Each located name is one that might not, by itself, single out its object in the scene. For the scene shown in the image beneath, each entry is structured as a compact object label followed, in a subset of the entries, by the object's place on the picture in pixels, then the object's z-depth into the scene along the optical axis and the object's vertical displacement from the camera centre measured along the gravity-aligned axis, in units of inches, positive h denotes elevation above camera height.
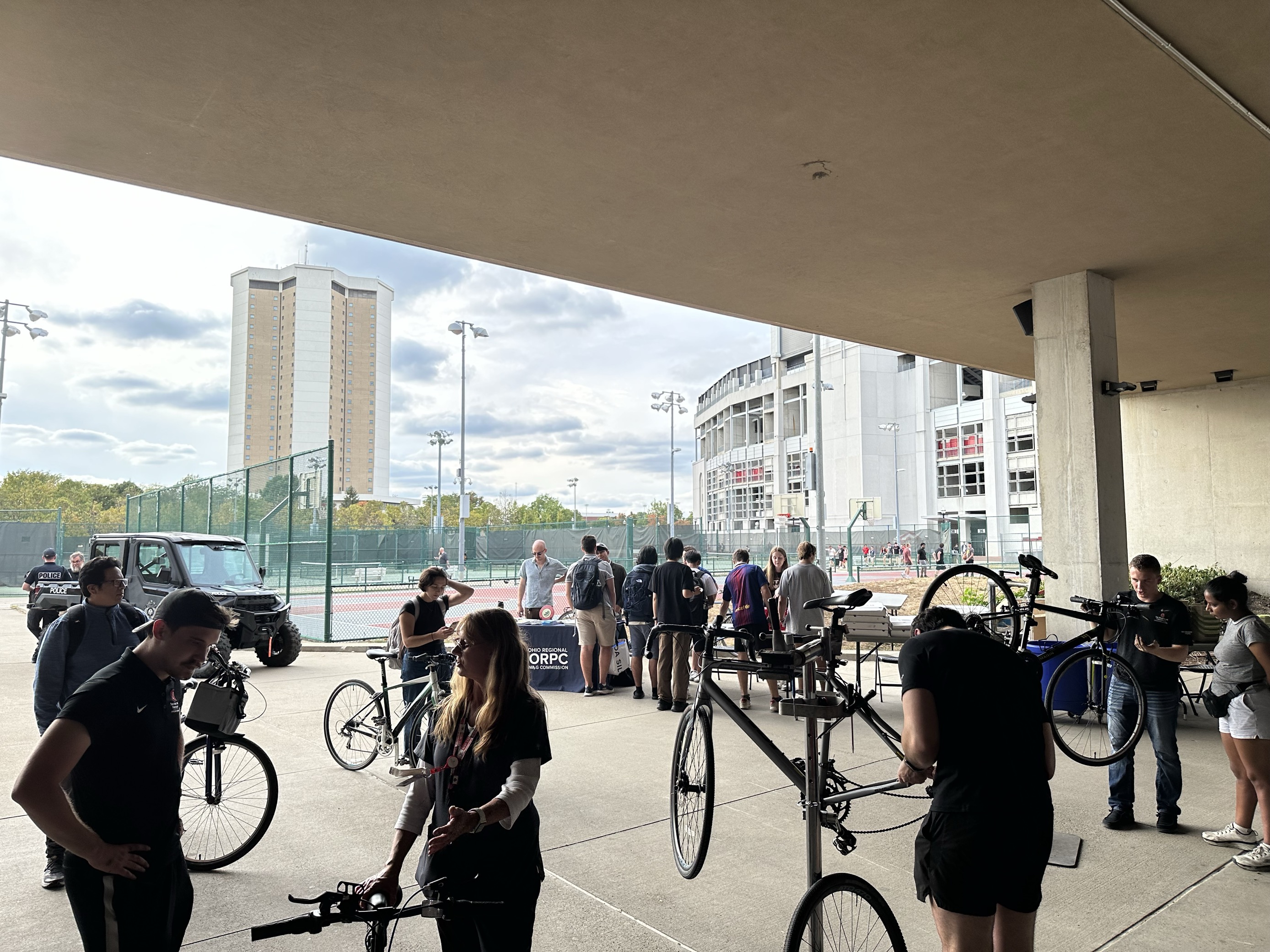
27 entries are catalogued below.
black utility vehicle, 537.3 -23.3
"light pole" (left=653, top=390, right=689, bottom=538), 2474.2 +398.9
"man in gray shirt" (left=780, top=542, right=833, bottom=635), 426.3 -25.5
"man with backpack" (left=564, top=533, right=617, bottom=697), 444.1 -35.3
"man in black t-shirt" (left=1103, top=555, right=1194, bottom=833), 233.6 -47.6
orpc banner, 473.1 -64.8
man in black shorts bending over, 114.0 -33.9
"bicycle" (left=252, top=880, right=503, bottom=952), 83.7 -39.7
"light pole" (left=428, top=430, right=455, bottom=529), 3486.7 +412.1
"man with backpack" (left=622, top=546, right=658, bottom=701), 441.4 -37.5
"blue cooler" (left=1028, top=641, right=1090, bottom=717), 354.0 -65.1
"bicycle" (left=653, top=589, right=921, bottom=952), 128.0 -46.0
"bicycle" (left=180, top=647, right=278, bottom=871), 211.9 -66.7
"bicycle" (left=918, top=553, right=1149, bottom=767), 223.3 -41.8
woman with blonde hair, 108.4 -33.5
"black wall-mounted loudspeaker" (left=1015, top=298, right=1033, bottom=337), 440.1 +113.5
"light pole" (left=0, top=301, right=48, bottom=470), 1369.3 +349.6
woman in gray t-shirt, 207.9 -40.9
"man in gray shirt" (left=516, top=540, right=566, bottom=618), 498.0 -28.0
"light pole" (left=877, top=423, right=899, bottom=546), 2942.9 +363.1
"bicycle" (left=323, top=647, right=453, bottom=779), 265.7 -63.2
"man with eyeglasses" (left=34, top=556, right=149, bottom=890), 200.2 -24.3
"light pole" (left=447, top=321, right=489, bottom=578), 1329.0 +254.2
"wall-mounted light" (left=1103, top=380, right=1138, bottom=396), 395.9 +67.4
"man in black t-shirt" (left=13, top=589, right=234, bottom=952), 103.0 -31.8
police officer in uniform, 671.8 -24.4
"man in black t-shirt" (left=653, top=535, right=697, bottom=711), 402.9 -38.3
